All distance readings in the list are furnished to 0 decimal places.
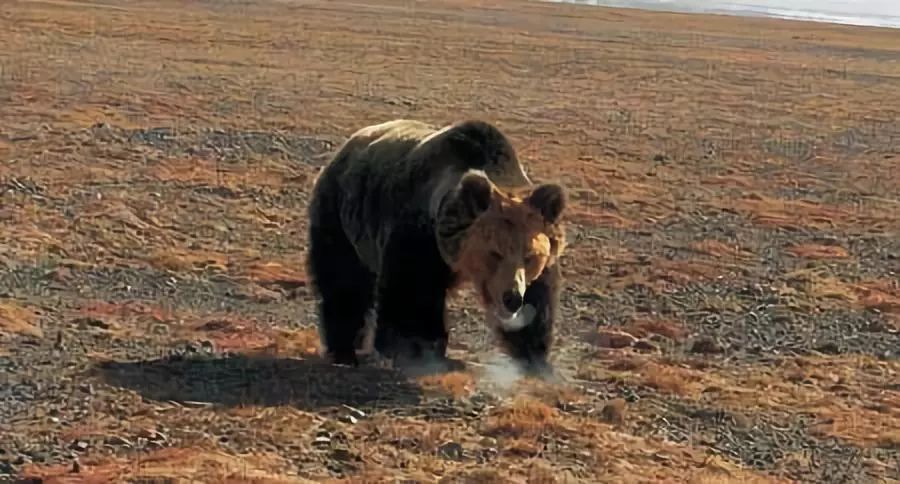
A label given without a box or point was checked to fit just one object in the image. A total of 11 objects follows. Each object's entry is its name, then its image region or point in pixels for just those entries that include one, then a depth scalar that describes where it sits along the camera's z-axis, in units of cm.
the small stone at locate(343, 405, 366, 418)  1479
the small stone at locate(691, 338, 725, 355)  2102
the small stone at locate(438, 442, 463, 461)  1370
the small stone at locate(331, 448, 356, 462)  1330
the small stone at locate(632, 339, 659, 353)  2087
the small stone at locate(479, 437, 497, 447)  1416
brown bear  1562
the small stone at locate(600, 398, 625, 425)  1584
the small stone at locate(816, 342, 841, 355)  2155
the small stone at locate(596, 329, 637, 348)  2106
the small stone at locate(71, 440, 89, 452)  1300
